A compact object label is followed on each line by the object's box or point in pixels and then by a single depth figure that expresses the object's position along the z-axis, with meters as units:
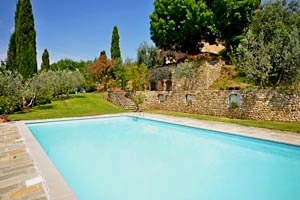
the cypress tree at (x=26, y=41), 23.00
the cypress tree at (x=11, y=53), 28.90
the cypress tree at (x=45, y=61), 37.89
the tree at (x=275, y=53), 13.07
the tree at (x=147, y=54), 34.36
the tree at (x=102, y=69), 33.69
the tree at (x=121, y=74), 30.46
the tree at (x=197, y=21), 23.16
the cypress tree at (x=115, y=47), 38.25
